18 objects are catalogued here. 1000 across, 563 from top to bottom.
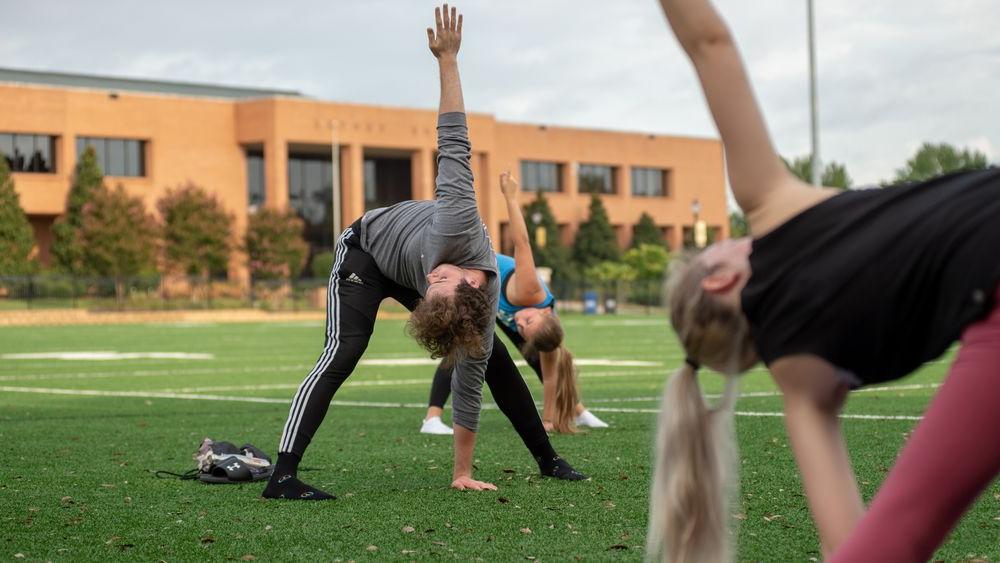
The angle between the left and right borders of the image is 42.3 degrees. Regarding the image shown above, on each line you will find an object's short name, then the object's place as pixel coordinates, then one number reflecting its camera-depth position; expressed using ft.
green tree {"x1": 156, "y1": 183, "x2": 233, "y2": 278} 195.93
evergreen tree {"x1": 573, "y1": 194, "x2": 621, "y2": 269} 255.50
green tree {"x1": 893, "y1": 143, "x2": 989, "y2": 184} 334.85
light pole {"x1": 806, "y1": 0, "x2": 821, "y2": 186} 119.75
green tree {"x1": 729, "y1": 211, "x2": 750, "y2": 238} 355.97
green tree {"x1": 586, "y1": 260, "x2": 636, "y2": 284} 227.81
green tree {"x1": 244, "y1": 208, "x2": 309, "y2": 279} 206.69
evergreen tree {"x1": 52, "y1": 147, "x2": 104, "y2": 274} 188.55
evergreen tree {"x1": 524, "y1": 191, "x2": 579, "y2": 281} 242.99
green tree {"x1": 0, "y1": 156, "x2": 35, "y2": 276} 178.09
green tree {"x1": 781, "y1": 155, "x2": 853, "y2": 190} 371.35
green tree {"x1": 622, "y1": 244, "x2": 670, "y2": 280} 225.76
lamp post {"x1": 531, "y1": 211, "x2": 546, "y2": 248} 175.57
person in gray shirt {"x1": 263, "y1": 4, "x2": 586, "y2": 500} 17.89
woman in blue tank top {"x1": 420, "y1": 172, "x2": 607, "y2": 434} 26.27
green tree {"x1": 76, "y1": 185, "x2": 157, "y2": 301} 183.73
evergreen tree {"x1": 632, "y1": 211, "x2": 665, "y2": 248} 269.64
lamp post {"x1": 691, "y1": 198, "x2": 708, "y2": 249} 159.61
